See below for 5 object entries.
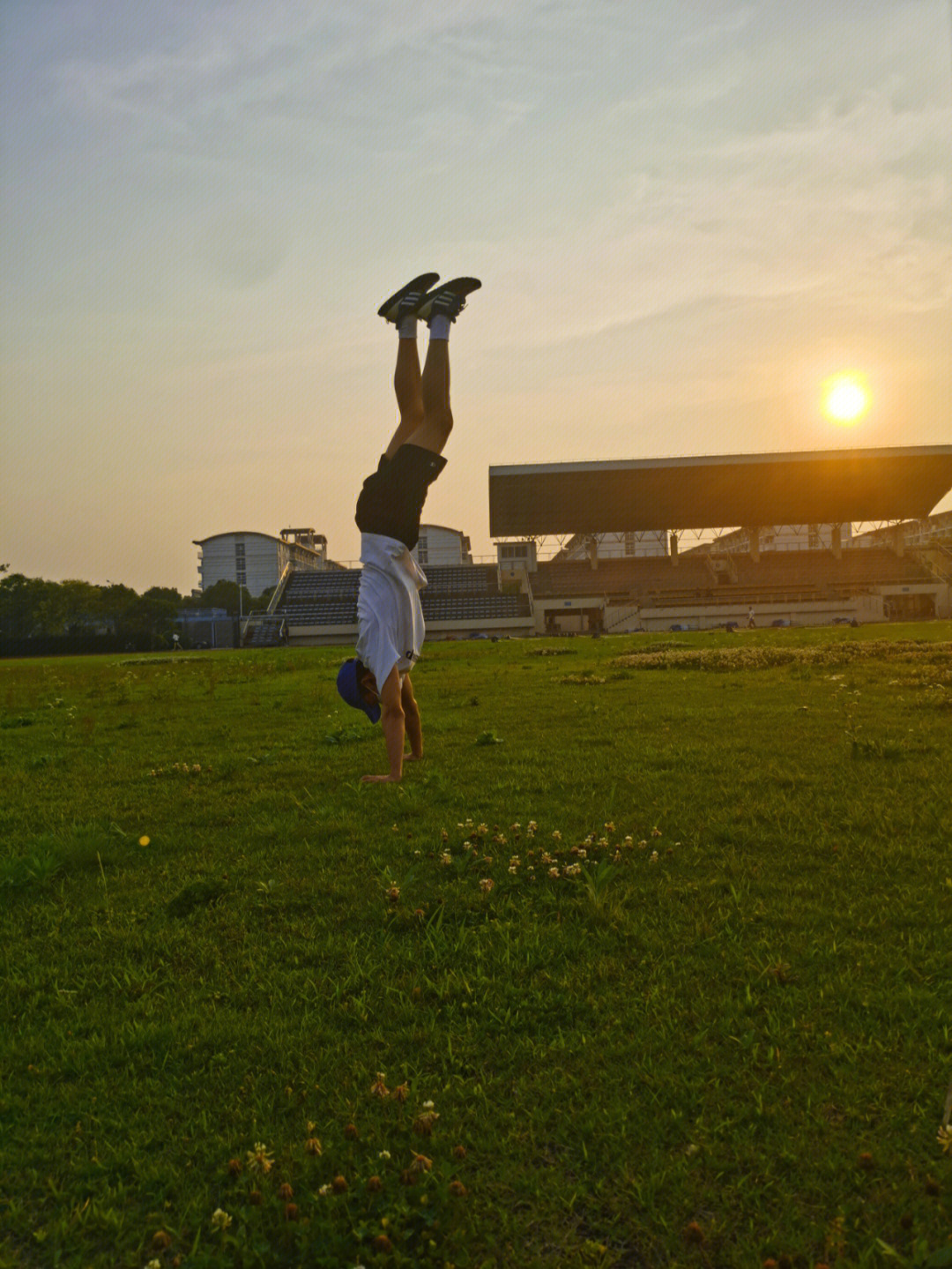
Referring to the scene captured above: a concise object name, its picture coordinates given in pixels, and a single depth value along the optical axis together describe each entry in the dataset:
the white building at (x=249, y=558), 142.38
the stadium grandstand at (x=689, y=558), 70.69
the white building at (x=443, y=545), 143.12
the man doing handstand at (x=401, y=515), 6.38
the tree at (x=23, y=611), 84.75
